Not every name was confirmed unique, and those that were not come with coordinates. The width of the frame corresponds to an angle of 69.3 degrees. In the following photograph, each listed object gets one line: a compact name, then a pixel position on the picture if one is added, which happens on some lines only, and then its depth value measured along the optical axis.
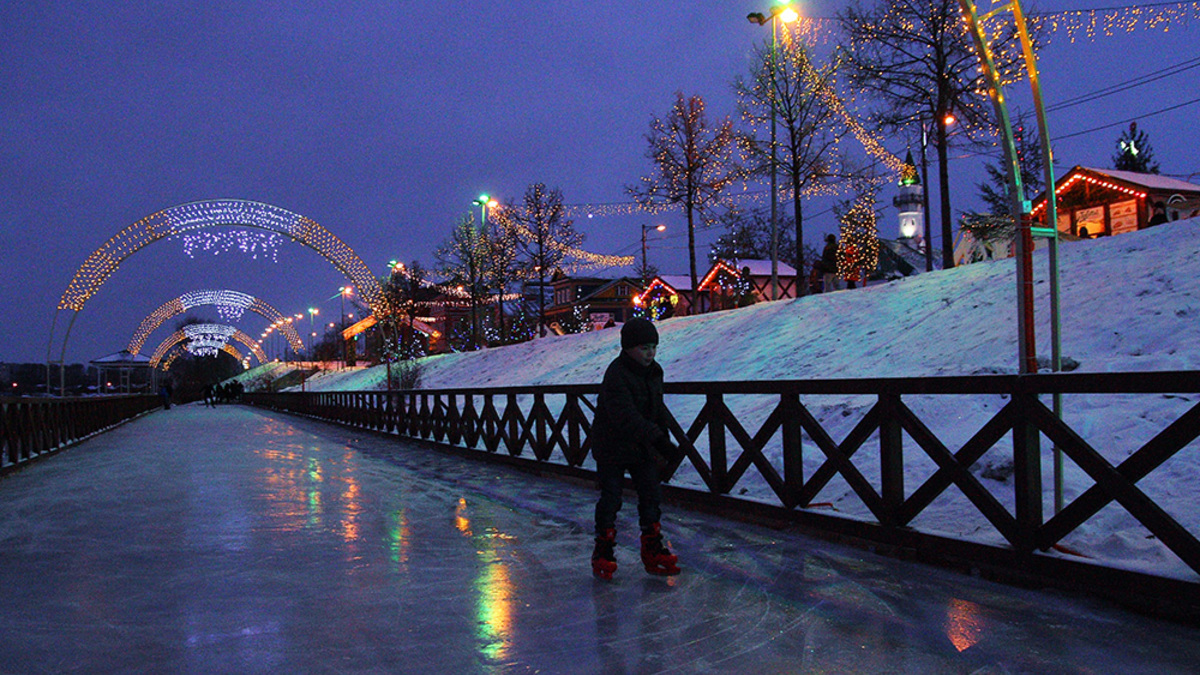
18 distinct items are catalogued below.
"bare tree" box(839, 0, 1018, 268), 25.03
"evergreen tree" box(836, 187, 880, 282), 47.72
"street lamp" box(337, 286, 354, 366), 78.97
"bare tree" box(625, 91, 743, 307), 38.81
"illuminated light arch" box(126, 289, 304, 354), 56.62
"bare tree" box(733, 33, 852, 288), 31.59
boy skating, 5.66
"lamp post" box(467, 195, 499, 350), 56.12
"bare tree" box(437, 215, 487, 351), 55.97
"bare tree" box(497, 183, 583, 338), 51.72
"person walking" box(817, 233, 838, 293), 28.39
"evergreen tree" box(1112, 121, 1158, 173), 55.72
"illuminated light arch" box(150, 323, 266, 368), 72.15
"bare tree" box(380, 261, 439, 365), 63.44
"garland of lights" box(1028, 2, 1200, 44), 21.38
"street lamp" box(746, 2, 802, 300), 23.50
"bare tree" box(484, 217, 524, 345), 52.44
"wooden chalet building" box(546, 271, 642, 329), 83.12
